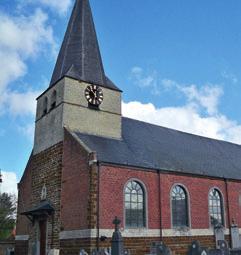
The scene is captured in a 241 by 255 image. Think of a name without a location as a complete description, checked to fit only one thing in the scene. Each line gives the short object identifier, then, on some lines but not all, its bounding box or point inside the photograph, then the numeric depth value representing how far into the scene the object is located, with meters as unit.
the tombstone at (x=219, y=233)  21.00
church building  19.12
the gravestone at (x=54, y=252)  19.72
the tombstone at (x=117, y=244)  14.11
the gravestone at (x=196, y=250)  13.15
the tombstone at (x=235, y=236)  23.31
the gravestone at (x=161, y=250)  14.87
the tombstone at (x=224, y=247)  14.38
